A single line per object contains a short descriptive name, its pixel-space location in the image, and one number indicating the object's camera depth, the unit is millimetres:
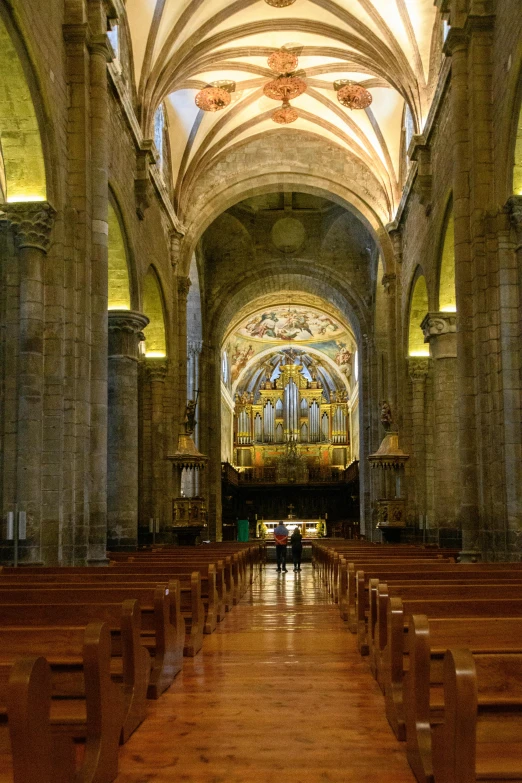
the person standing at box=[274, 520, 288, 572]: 23359
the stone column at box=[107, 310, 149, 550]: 19297
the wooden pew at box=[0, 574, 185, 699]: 5992
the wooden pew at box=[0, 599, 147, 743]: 4789
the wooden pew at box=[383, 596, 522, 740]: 4938
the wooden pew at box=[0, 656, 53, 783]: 2639
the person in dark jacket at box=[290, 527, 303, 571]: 23406
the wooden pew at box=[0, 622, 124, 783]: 3495
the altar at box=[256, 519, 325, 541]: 43969
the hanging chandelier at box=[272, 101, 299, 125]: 26203
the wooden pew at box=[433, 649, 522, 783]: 2719
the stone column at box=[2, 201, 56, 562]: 12383
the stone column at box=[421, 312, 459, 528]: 19562
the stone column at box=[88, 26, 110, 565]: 14273
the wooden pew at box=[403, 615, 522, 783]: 3795
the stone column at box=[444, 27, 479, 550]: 13719
